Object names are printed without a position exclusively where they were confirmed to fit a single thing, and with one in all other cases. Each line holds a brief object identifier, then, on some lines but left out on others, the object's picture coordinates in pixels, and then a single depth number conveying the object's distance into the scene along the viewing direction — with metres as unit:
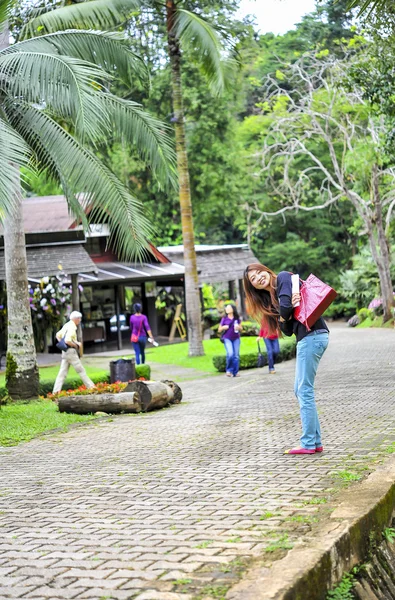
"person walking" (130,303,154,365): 22.47
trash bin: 17.97
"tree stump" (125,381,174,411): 13.63
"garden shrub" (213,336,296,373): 23.11
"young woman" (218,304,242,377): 19.98
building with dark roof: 27.97
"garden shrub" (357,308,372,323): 44.38
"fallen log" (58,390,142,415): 13.61
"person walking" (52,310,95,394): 16.70
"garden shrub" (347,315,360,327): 44.44
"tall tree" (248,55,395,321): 34.16
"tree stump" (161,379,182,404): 14.80
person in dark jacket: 8.07
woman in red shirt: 20.52
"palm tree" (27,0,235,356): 17.59
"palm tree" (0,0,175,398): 13.34
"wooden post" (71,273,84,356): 28.02
